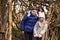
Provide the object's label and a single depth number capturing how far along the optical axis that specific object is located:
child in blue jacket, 3.98
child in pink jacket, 3.97
